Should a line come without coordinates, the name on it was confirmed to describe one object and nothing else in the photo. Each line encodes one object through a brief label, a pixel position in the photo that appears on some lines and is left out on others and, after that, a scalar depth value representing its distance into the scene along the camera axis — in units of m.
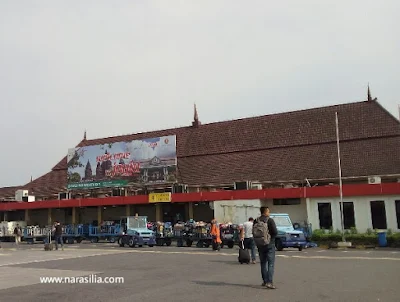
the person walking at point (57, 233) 25.91
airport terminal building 31.92
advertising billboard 42.31
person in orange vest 22.89
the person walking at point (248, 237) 16.43
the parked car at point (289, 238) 22.03
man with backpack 10.02
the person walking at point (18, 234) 41.81
